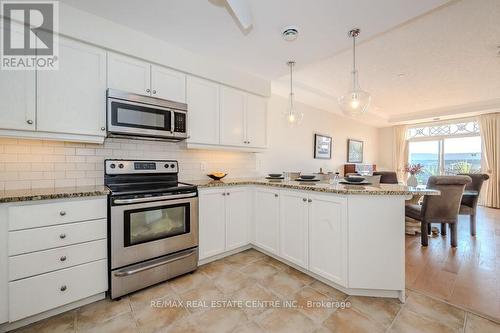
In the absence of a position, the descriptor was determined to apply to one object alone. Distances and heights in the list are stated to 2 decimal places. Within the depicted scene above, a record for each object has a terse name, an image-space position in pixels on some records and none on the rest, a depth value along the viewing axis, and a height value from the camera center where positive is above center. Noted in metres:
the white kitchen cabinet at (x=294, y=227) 2.15 -0.64
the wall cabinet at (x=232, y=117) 2.80 +0.68
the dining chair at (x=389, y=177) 4.11 -0.21
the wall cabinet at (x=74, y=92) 1.73 +0.64
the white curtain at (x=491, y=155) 5.25 +0.27
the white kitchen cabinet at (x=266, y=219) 2.47 -0.64
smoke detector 2.04 +1.32
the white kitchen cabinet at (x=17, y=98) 1.58 +0.52
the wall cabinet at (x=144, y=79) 2.04 +0.92
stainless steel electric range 1.78 -0.54
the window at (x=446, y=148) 5.76 +0.53
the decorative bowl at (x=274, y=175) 3.25 -0.14
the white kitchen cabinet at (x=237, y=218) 2.56 -0.64
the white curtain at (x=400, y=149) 6.88 +0.55
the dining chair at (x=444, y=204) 2.80 -0.51
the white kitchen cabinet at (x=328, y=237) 1.85 -0.65
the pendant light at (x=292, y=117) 3.13 +0.73
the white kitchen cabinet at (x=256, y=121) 3.08 +0.68
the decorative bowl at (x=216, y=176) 2.82 -0.13
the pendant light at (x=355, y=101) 2.34 +0.73
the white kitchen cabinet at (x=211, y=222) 2.35 -0.64
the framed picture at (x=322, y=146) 4.81 +0.46
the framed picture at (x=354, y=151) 5.89 +0.44
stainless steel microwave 1.97 +0.50
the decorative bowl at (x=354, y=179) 2.31 -0.14
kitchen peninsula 1.78 -0.61
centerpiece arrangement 2.31 -0.17
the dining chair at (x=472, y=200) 3.20 -0.53
